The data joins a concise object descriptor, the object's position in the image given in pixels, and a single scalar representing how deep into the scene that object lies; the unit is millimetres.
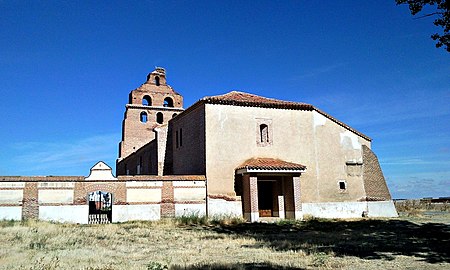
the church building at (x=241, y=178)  21062
